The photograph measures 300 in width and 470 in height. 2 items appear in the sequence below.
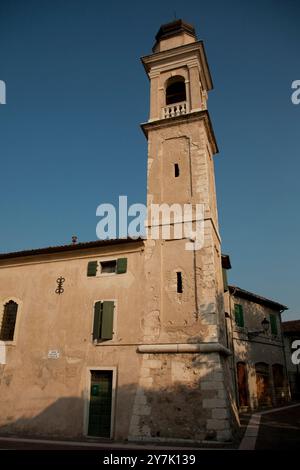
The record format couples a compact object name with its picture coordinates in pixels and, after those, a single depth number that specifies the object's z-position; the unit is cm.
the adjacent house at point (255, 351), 1892
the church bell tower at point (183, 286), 1009
